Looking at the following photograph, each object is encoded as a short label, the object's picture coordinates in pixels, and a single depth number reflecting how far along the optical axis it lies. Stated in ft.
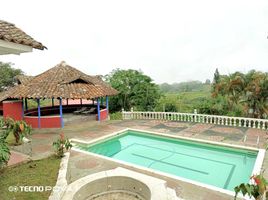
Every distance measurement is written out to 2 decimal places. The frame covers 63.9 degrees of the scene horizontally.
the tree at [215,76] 62.54
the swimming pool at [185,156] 27.73
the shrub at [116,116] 61.64
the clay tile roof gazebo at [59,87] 47.55
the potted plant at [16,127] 29.76
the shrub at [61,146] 28.45
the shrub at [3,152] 19.34
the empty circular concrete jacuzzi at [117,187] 18.11
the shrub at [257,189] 14.99
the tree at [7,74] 102.06
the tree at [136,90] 71.86
